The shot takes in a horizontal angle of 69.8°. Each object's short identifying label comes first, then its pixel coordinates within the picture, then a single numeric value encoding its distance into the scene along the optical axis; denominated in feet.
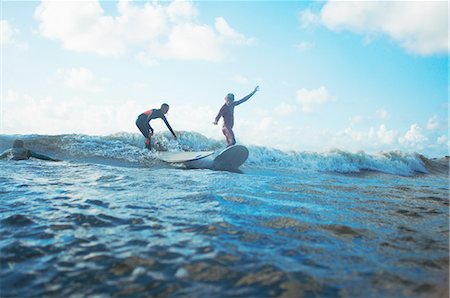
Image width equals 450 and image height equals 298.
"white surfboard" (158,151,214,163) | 35.09
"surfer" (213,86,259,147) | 38.52
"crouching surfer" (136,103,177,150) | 39.00
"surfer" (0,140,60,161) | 30.42
